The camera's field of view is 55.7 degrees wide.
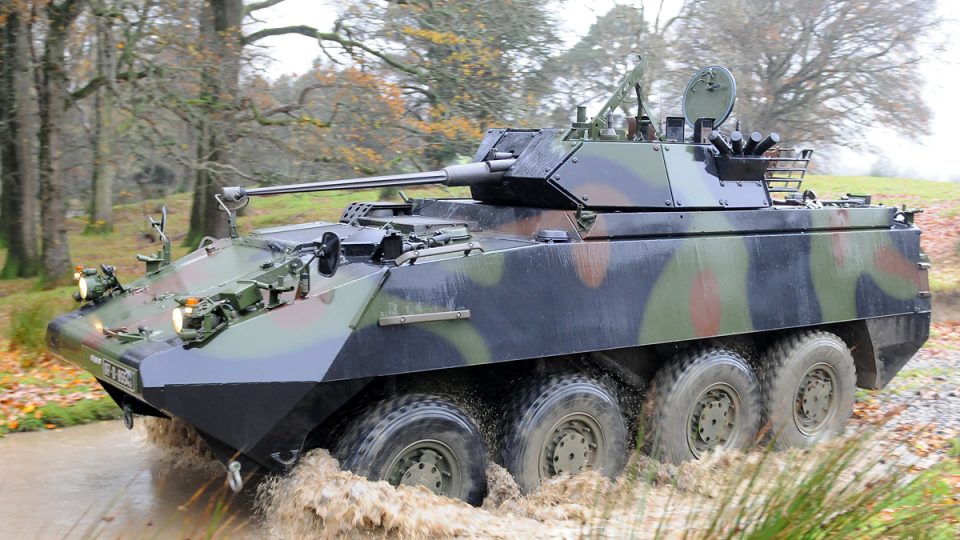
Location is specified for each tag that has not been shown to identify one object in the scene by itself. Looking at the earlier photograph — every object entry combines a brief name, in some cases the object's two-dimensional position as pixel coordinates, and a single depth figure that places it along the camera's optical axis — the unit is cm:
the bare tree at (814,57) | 2020
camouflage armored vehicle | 493
